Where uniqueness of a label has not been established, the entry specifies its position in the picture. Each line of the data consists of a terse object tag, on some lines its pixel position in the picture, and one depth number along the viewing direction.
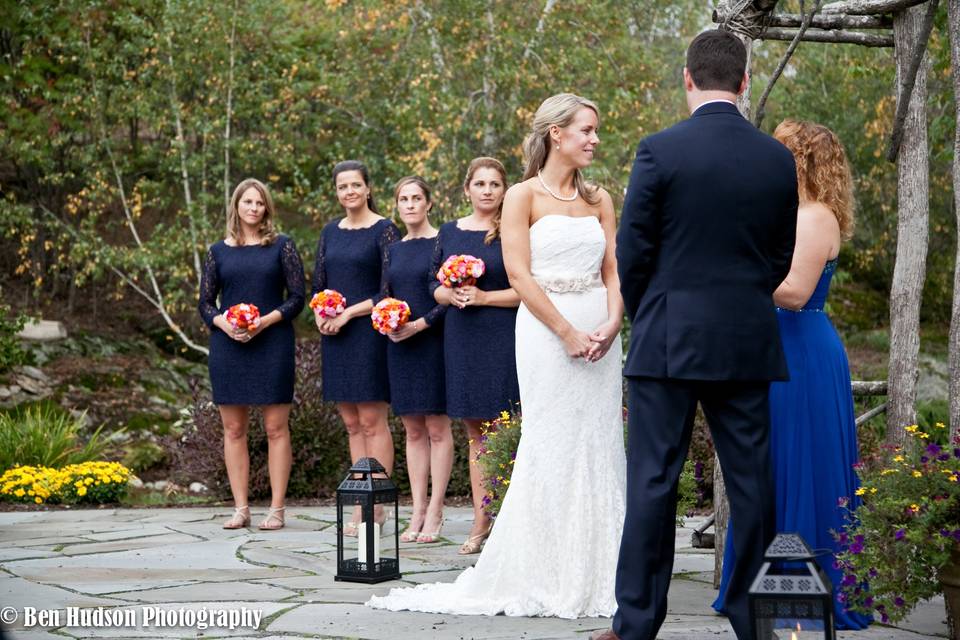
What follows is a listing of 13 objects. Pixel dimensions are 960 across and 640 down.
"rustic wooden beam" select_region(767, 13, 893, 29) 5.32
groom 3.86
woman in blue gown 4.71
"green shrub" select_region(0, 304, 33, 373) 10.88
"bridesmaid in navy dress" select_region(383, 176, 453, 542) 7.03
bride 5.06
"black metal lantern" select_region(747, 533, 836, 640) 3.06
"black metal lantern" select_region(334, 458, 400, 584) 5.72
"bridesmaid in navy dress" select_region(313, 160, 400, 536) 7.28
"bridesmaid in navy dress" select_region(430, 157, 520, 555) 6.59
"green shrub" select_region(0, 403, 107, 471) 10.32
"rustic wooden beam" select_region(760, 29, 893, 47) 5.40
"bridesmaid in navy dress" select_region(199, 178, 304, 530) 7.47
